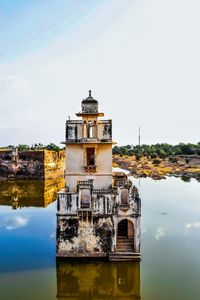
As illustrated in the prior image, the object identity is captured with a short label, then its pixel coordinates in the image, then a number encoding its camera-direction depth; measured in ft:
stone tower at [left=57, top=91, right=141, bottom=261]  52.75
